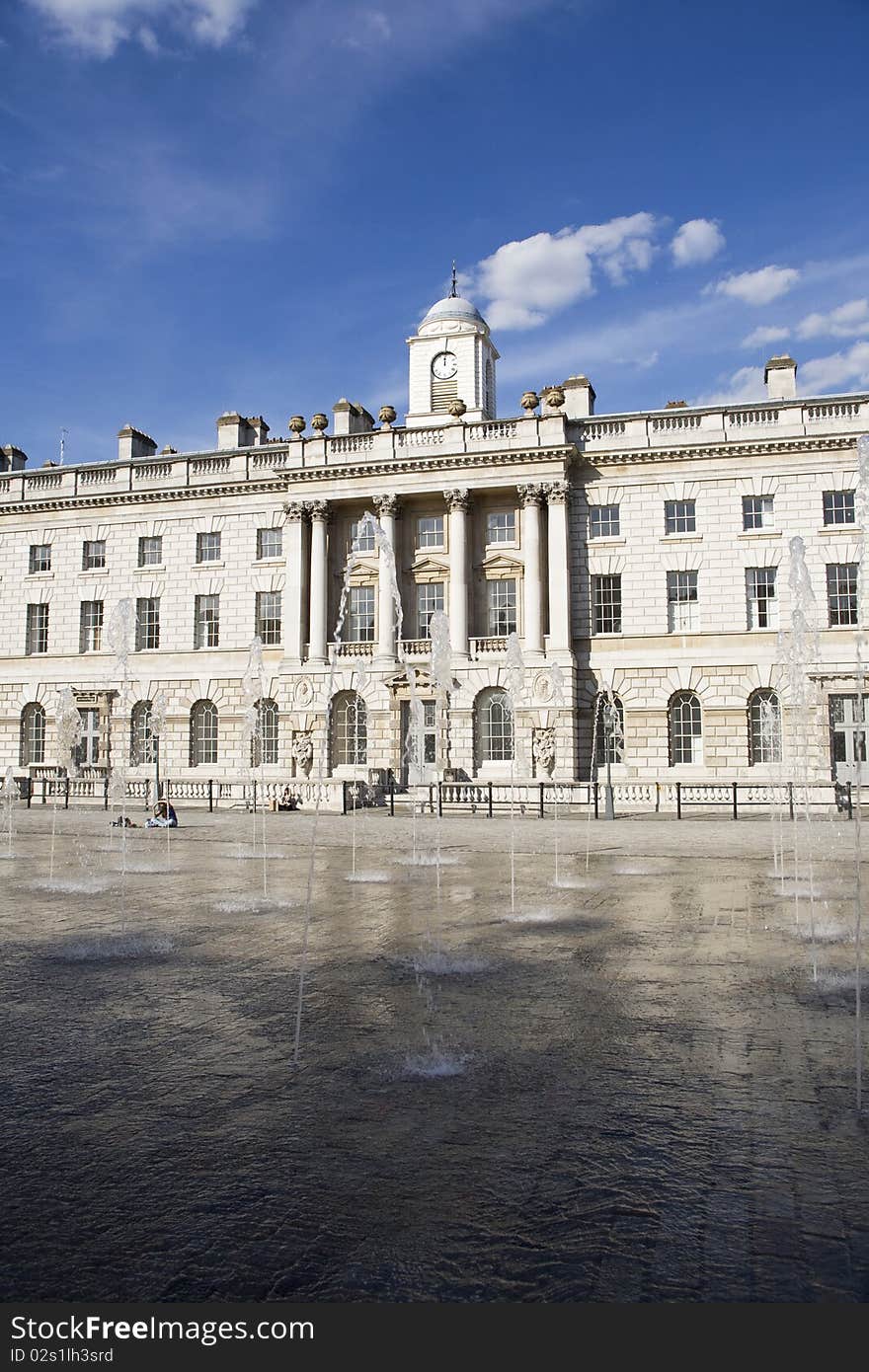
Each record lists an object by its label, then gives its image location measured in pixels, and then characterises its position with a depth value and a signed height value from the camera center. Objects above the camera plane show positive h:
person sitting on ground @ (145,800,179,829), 25.64 -1.72
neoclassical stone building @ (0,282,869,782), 37.91 +6.76
